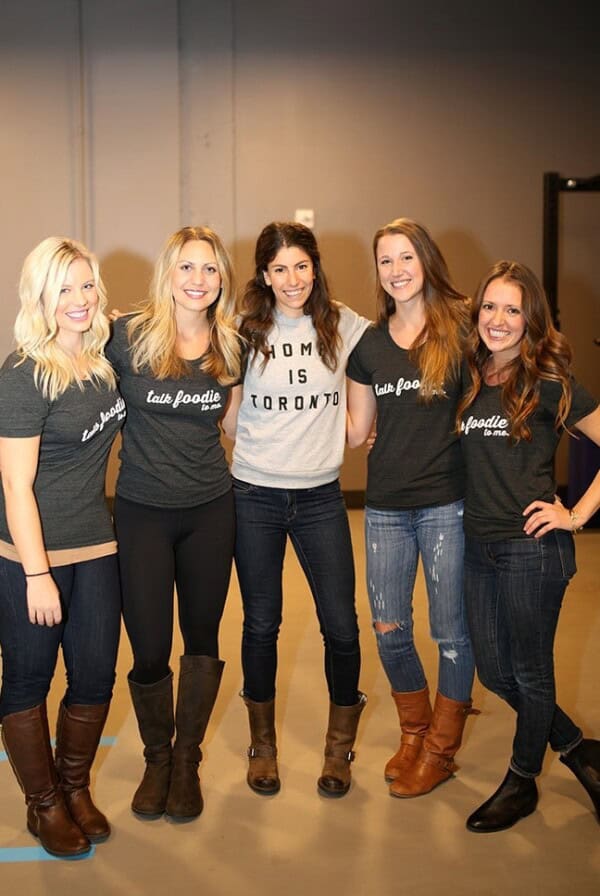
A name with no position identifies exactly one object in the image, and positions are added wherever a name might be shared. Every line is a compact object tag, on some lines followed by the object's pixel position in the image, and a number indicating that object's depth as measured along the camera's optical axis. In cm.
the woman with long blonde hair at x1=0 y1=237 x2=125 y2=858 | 229
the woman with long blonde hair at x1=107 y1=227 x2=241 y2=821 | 258
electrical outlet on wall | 656
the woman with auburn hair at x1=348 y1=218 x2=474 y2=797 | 272
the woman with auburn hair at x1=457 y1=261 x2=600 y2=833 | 253
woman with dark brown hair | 276
